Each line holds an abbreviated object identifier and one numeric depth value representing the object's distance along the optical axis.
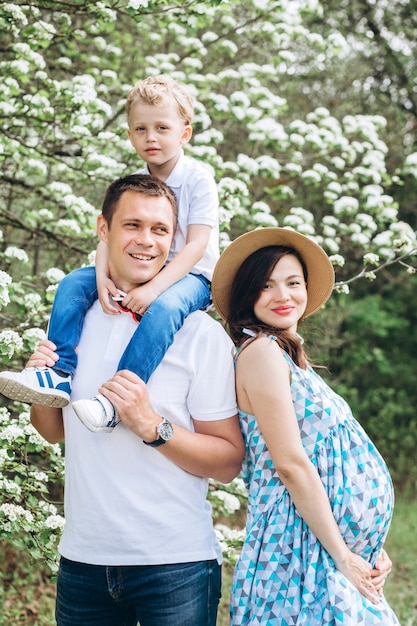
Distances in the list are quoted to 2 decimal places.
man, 2.23
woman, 2.32
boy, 2.38
